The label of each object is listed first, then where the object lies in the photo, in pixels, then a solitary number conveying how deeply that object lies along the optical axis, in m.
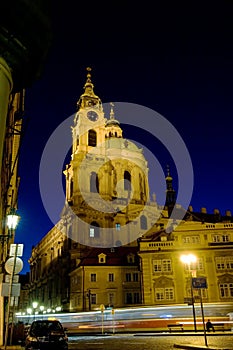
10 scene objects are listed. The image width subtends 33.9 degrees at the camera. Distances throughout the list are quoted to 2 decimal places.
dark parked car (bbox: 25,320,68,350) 16.92
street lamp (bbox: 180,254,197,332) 23.69
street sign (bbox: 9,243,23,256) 15.08
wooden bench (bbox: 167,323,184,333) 32.97
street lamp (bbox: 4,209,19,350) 16.70
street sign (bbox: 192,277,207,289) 18.41
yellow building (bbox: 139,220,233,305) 45.12
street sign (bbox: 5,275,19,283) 14.15
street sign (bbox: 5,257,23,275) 13.58
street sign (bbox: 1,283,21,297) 13.45
